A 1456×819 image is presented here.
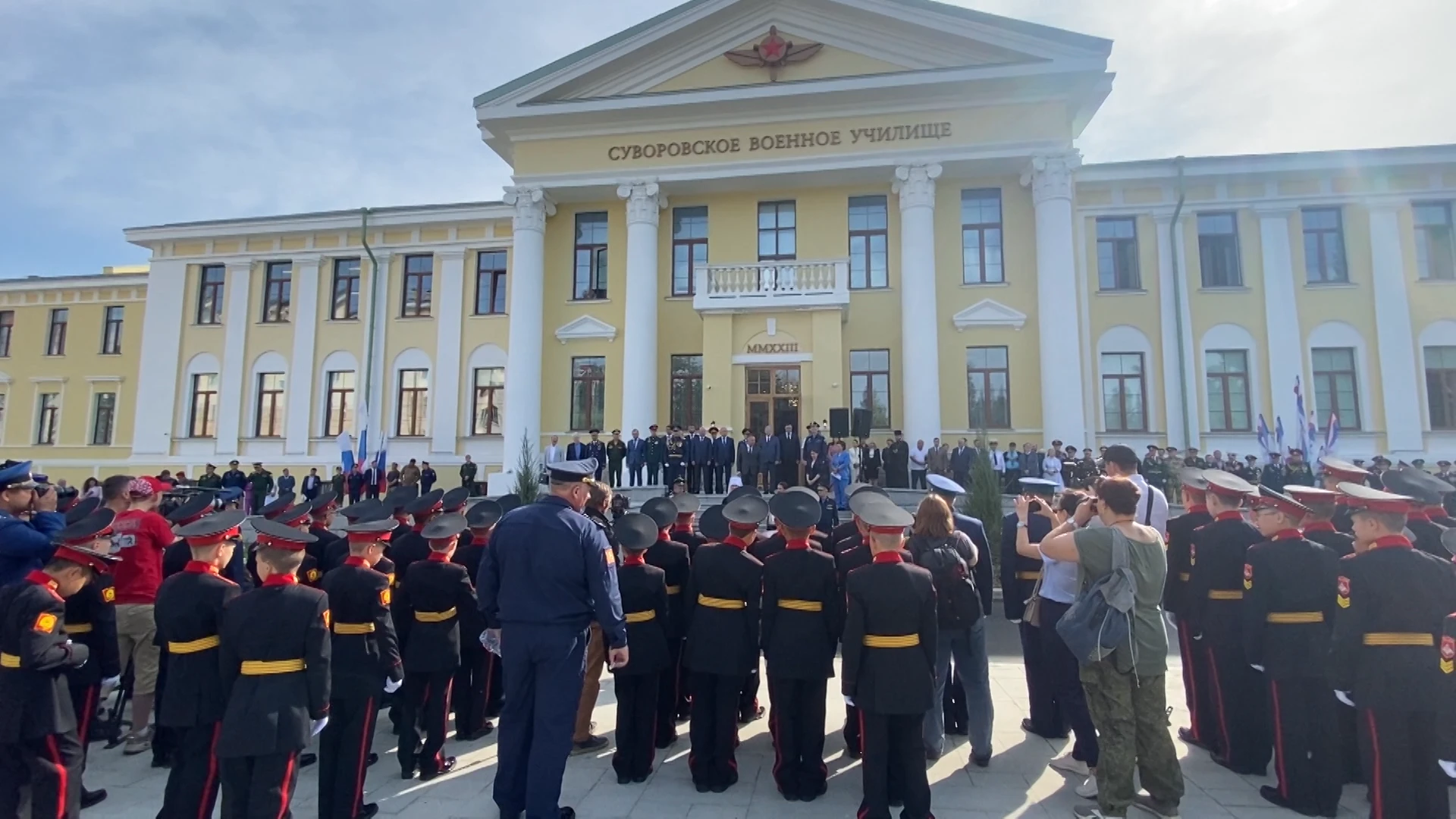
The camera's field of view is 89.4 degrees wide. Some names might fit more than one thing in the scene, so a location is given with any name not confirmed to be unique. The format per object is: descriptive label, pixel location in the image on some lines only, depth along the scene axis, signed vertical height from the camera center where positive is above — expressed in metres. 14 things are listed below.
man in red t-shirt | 5.59 -1.12
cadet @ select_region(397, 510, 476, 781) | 5.02 -1.28
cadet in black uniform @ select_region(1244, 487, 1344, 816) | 4.40 -1.17
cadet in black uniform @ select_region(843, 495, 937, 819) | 4.21 -1.18
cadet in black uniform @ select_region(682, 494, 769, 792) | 4.90 -1.23
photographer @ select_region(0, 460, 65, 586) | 4.73 -0.48
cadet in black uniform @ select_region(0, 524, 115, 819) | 3.81 -1.25
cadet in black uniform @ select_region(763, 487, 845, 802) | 4.71 -1.18
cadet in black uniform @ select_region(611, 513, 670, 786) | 5.02 -1.34
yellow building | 19.48 +5.82
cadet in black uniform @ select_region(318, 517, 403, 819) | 4.26 -1.27
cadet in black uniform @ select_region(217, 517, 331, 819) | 3.63 -1.14
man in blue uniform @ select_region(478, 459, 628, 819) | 4.21 -1.02
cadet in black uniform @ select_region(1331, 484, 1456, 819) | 3.95 -1.10
